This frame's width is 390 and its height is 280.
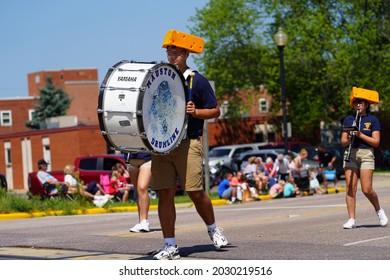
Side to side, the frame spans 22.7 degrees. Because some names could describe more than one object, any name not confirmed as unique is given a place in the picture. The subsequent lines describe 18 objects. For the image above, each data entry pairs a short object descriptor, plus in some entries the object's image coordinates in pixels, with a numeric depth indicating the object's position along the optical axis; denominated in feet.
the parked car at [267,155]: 132.05
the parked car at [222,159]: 141.49
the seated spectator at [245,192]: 93.71
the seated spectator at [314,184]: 104.73
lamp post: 109.83
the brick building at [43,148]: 187.83
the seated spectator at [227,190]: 93.30
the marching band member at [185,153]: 33.04
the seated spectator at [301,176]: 103.14
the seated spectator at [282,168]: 104.68
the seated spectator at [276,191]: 99.49
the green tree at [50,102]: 321.11
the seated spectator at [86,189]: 81.85
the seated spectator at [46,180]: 87.71
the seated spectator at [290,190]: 99.53
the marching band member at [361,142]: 43.98
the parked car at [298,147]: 143.95
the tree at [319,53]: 182.60
